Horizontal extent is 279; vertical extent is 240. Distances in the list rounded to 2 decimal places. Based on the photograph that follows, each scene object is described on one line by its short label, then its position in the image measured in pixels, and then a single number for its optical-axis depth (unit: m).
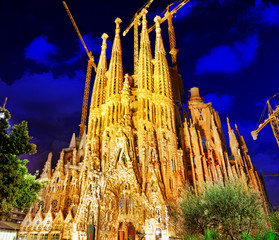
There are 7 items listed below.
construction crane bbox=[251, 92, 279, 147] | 43.03
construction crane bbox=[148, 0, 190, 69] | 59.48
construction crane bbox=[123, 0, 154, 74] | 55.59
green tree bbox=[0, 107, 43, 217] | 12.70
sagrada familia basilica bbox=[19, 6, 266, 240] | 28.45
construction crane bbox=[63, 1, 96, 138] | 61.38
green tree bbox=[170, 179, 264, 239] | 17.34
